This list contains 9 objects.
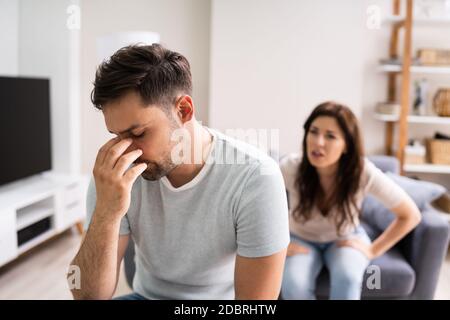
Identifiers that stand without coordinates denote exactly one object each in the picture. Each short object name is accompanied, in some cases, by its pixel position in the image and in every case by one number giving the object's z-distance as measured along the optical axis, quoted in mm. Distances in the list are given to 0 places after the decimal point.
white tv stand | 1817
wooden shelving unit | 2371
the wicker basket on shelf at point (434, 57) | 2395
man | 604
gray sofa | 1411
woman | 1188
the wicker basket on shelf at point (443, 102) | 2400
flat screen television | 1980
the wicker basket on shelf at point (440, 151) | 2402
